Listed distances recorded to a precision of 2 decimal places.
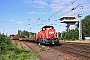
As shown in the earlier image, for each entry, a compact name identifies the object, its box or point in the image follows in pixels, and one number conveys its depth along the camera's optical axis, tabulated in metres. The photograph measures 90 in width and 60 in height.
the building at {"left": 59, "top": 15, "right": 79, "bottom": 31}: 76.11
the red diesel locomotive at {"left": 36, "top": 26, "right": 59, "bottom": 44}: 19.60
